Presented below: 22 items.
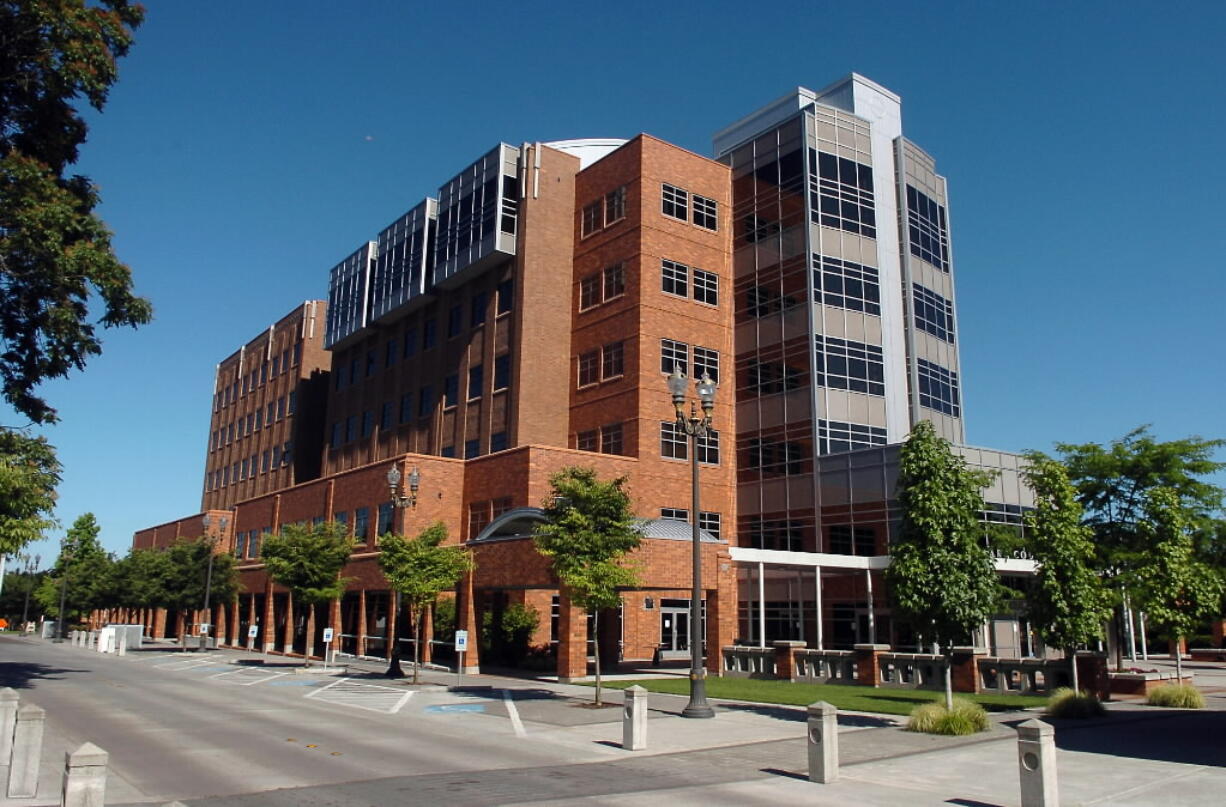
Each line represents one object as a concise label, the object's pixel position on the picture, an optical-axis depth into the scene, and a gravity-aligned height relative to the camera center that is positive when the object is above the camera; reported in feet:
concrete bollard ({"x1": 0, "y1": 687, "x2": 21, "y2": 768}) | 41.88 -5.98
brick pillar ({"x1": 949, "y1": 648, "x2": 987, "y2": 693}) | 85.61 -7.05
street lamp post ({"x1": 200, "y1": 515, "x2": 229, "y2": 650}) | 157.81 -0.48
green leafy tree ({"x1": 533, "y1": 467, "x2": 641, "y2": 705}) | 76.84 +4.40
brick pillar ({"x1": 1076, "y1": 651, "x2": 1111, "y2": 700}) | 78.28 -6.49
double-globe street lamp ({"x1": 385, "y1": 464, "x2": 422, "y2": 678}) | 102.58 +10.05
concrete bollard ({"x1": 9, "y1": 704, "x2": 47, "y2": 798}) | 37.09 -6.73
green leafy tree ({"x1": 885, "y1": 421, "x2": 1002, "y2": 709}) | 62.90 +2.66
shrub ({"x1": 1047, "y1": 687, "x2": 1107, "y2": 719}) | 67.10 -7.95
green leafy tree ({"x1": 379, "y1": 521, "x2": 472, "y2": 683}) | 98.89 +2.52
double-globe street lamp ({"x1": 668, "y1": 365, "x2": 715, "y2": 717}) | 65.77 +3.24
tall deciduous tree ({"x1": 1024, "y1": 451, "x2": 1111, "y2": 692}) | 71.54 +1.48
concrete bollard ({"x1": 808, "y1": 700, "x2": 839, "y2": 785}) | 42.16 -6.91
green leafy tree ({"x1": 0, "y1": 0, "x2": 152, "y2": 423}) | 70.95 +30.61
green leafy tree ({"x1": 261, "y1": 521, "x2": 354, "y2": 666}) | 123.75 +3.69
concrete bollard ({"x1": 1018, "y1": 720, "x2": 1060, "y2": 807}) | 34.86 -6.49
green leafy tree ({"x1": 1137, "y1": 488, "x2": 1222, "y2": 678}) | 89.40 +2.19
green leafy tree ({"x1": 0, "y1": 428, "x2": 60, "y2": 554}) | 69.67 +7.49
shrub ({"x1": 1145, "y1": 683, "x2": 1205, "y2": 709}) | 76.54 -8.37
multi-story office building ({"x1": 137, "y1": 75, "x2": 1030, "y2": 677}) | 133.69 +38.01
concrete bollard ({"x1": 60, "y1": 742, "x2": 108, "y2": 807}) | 28.14 -5.82
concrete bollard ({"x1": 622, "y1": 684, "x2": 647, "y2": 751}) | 51.96 -7.28
